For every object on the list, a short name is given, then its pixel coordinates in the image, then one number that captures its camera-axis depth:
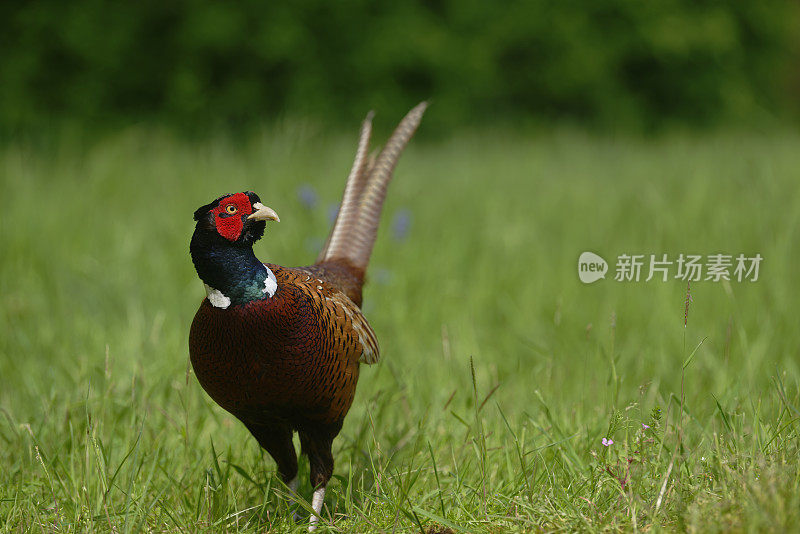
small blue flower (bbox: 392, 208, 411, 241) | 8.65
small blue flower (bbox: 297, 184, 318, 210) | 8.25
